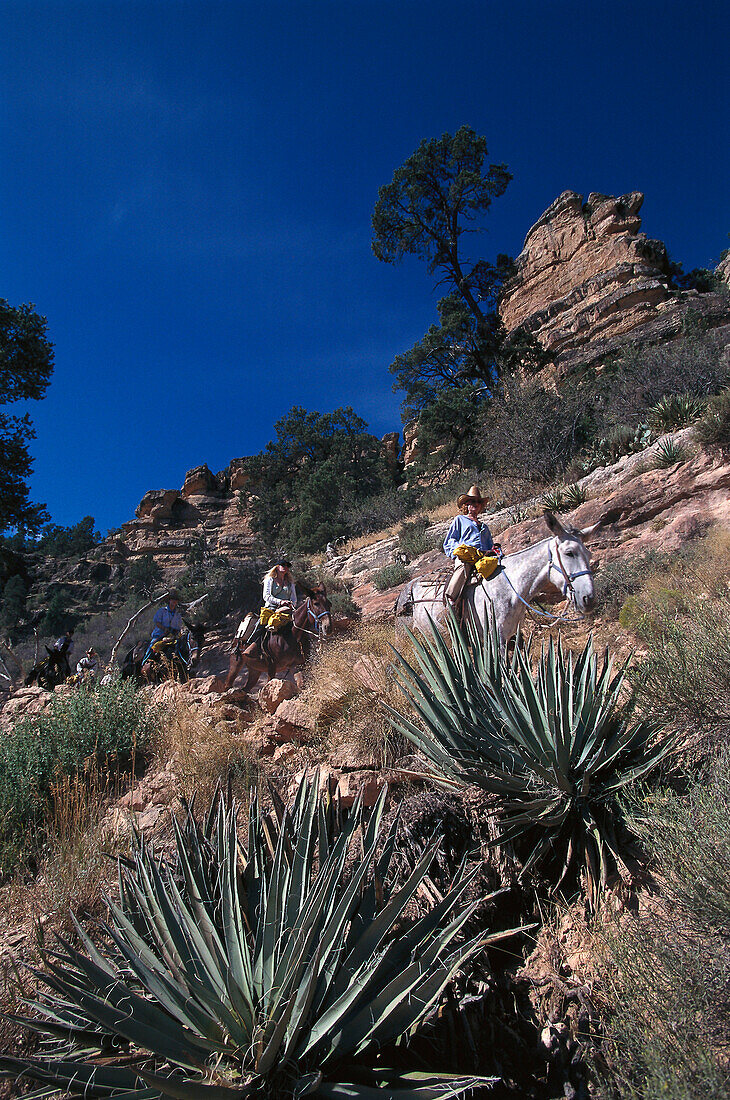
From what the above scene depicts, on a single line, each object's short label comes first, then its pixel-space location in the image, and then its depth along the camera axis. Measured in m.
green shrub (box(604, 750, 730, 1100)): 1.58
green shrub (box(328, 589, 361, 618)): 12.56
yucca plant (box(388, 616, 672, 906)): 2.73
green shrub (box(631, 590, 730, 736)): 3.15
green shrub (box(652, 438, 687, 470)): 9.78
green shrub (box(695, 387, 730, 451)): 9.07
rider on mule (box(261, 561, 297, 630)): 8.84
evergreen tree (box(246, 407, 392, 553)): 27.88
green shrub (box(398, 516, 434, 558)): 15.33
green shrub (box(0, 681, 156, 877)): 4.20
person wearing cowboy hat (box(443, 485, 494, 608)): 6.07
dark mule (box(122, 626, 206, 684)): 10.19
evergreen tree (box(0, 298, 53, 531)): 12.94
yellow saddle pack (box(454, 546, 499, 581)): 5.74
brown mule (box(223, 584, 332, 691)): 8.79
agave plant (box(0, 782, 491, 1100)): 1.66
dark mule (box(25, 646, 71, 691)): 13.05
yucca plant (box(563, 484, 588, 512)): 11.04
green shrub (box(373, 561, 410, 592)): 13.89
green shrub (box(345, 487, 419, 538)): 23.09
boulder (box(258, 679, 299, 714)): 5.81
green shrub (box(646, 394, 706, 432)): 11.19
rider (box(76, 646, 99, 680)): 12.42
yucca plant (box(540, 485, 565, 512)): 11.22
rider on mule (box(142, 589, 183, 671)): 11.05
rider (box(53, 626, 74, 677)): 13.39
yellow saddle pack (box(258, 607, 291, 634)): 8.78
